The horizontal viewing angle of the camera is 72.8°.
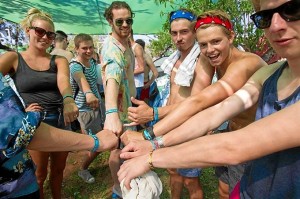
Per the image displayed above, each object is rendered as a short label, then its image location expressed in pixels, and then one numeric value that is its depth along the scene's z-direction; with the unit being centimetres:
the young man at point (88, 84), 295
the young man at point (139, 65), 355
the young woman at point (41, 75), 204
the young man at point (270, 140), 82
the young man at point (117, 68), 187
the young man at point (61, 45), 368
